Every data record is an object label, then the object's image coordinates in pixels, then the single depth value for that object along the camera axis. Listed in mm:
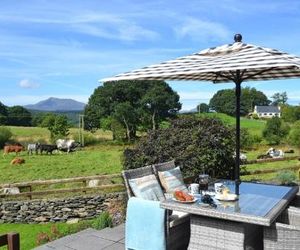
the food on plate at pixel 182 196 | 2835
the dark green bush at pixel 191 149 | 5567
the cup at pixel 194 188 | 3243
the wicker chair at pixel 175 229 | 2917
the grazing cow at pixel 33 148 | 14587
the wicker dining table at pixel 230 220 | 2540
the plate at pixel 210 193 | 3190
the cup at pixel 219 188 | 3153
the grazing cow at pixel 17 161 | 11506
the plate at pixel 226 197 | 2914
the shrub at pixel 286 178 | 5974
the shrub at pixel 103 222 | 4019
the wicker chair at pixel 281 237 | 2465
